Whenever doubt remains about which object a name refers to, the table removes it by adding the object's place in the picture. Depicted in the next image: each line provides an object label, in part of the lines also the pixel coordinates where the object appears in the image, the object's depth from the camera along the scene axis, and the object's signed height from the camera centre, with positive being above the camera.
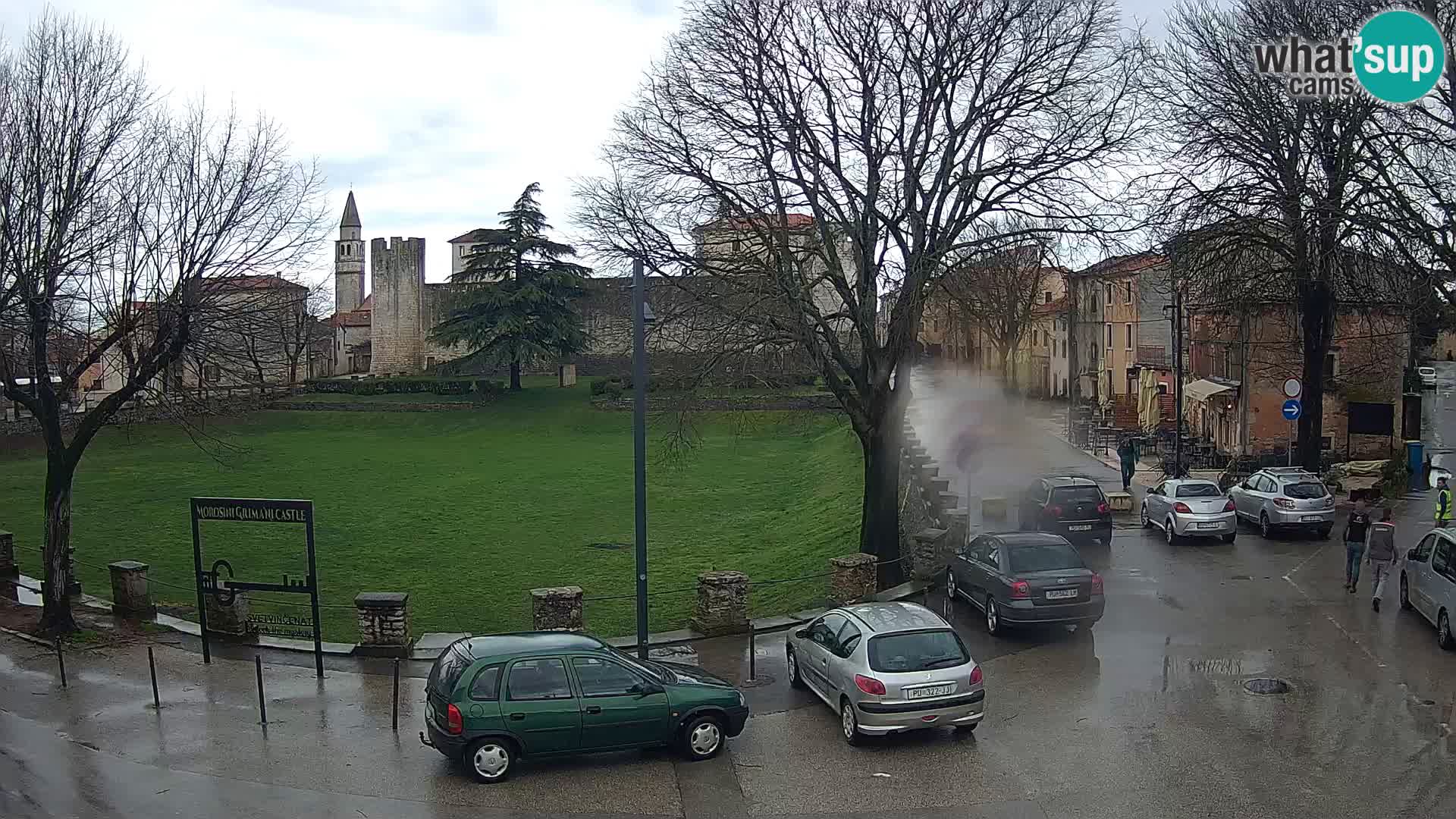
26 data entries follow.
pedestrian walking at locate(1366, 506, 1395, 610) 16.95 -2.96
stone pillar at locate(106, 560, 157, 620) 18.70 -3.44
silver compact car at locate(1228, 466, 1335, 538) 23.03 -3.08
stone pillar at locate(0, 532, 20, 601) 21.70 -3.40
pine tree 66.50 +4.14
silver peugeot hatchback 11.82 -3.29
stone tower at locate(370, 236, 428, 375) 90.31 +6.02
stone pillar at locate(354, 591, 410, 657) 16.45 -3.56
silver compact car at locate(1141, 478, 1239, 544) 22.70 -3.16
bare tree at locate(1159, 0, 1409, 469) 24.34 +4.18
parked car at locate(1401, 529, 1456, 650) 14.52 -3.09
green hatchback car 11.07 -3.32
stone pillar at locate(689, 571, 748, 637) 17.25 -3.55
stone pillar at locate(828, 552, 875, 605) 18.86 -3.55
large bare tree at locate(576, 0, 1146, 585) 20.64 +3.78
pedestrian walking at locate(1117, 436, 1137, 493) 31.02 -2.78
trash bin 29.00 -2.77
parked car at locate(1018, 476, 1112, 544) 22.89 -3.11
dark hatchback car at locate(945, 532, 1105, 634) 15.86 -3.16
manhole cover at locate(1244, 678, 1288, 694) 13.52 -3.96
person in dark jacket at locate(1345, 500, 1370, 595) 17.88 -2.99
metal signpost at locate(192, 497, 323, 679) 15.32 -1.96
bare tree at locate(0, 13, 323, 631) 16.80 +2.01
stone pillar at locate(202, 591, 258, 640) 17.33 -3.66
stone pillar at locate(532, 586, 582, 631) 16.47 -3.44
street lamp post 14.74 -0.62
